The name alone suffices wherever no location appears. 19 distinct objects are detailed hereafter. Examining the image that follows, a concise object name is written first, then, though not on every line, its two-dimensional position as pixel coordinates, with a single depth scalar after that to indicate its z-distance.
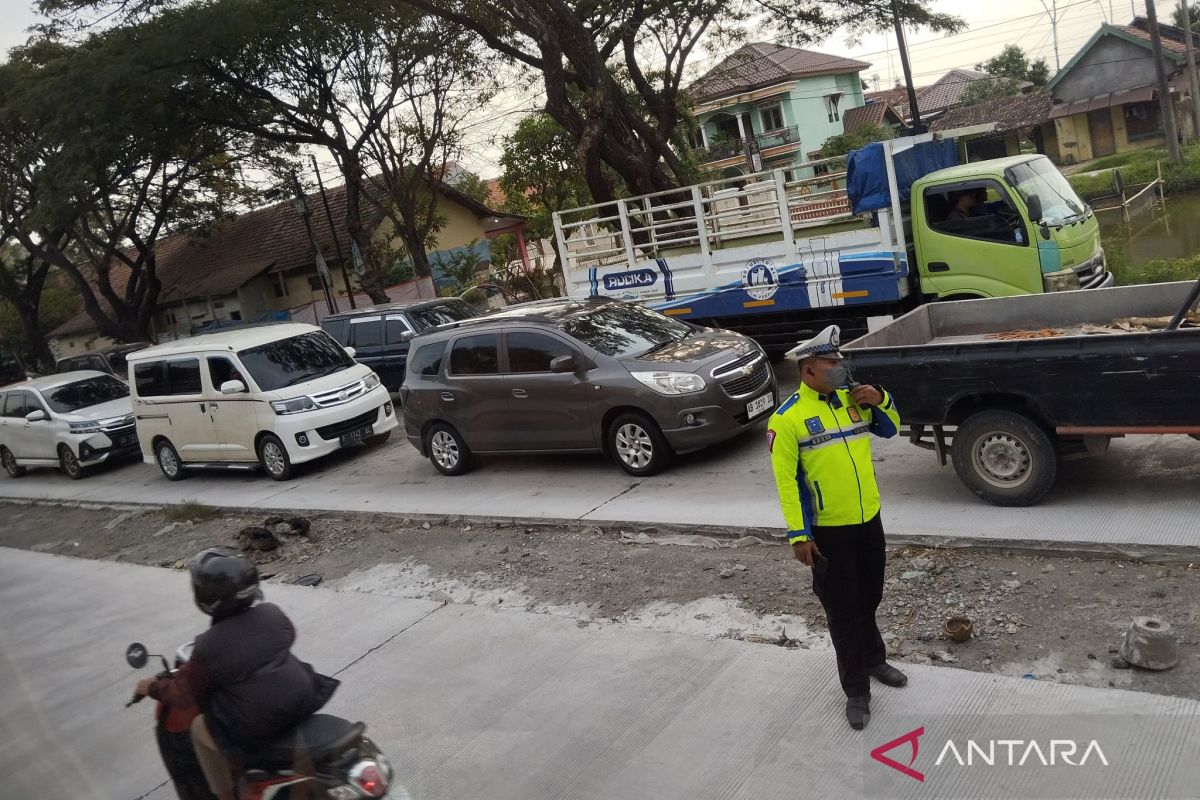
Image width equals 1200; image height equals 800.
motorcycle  3.38
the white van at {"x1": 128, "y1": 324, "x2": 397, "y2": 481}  12.28
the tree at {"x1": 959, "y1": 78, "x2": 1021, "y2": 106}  54.72
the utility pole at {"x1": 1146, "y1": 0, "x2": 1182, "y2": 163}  28.70
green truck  9.72
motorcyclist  3.44
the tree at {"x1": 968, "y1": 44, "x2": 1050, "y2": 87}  62.12
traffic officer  4.23
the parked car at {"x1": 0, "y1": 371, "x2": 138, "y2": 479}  16.00
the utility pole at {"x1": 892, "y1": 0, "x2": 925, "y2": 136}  19.77
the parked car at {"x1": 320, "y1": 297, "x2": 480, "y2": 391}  15.40
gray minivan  8.95
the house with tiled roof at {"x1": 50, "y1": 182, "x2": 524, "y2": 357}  31.53
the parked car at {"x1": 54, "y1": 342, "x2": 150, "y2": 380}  23.23
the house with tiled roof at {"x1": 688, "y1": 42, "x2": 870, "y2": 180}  46.56
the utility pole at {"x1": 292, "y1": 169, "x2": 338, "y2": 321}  22.08
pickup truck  5.86
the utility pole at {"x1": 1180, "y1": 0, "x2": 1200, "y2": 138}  30.06
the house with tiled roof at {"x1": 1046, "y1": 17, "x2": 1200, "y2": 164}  43.31
